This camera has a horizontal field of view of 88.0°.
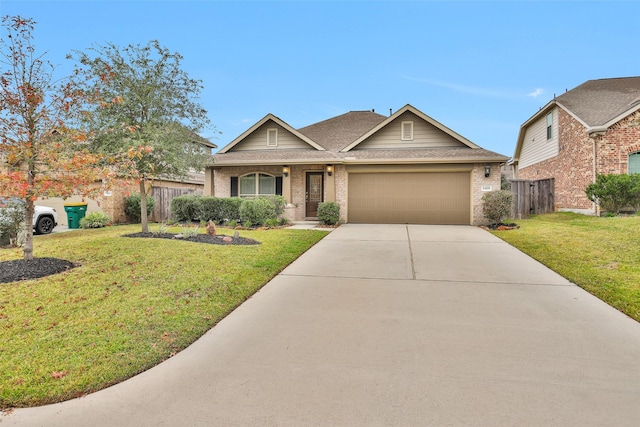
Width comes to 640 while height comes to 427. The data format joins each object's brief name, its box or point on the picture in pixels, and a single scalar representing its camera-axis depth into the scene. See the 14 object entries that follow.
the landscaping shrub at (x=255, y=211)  12.30
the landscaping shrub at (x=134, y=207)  13.80
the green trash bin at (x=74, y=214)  12.84
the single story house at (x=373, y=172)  13.65
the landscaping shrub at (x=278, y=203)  13.09
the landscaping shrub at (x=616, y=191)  12.14
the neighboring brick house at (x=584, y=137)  13.48
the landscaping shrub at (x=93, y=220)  12.27
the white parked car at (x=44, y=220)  10.93
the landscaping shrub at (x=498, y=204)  12.28
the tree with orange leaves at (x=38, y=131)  5.29
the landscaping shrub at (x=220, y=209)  13.09
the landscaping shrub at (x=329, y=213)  13.12
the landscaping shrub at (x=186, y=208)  13.40
